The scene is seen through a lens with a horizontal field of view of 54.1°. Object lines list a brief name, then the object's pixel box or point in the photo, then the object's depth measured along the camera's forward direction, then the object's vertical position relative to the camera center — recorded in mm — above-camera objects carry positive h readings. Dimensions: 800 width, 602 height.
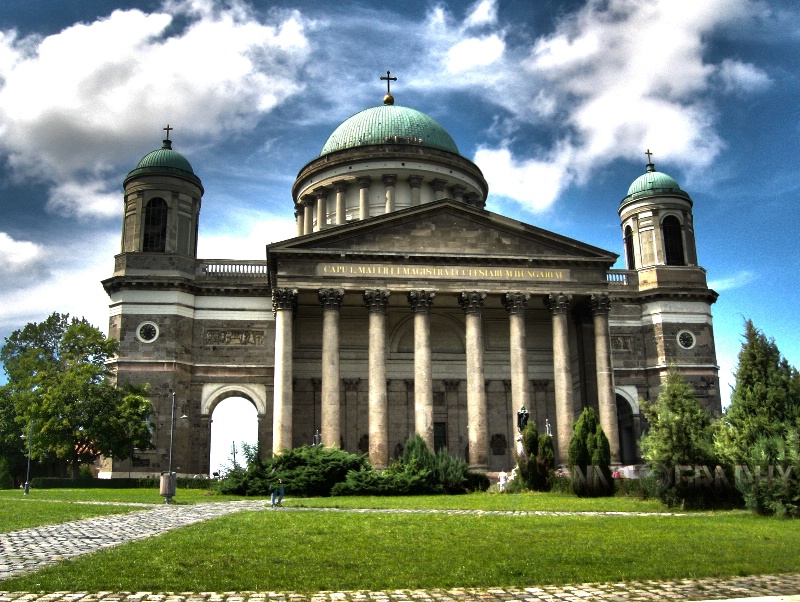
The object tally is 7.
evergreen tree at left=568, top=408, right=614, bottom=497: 29281 +22
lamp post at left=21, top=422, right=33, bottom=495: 36666 -628
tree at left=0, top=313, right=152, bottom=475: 41438 +3461
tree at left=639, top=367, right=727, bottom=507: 23219 +218
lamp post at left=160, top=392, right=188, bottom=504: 26375 -606
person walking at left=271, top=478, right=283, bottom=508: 24781 -972
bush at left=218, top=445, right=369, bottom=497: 31000 -276
